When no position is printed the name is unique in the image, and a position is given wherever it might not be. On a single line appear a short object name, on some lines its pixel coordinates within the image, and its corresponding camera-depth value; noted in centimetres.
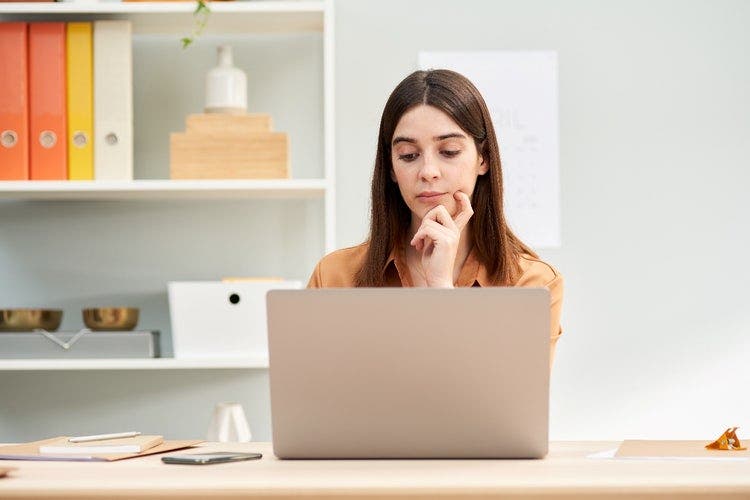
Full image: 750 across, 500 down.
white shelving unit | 231
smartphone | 115
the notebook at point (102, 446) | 130
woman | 190
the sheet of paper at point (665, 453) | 119
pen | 139
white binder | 234
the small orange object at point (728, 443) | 129
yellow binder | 234
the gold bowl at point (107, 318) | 236
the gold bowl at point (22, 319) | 236
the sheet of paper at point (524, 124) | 261
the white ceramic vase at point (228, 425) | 235
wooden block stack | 235
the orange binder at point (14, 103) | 233
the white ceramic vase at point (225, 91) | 239
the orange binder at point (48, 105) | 234
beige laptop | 112
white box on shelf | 236
